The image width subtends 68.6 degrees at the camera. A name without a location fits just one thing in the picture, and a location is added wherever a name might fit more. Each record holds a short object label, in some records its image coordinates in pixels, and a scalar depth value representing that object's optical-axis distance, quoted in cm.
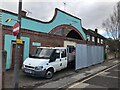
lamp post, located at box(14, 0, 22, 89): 371
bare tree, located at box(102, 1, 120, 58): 1693
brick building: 680
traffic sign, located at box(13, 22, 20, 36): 372
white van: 534
